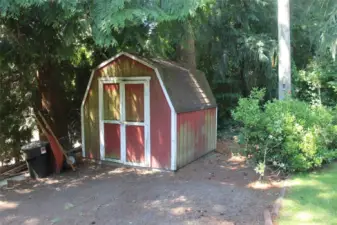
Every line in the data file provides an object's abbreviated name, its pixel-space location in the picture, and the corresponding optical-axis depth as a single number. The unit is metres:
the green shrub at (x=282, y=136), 5.41
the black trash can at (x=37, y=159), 6.57
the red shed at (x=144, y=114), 6.50
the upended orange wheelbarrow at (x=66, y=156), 7.03
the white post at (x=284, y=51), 7.25
